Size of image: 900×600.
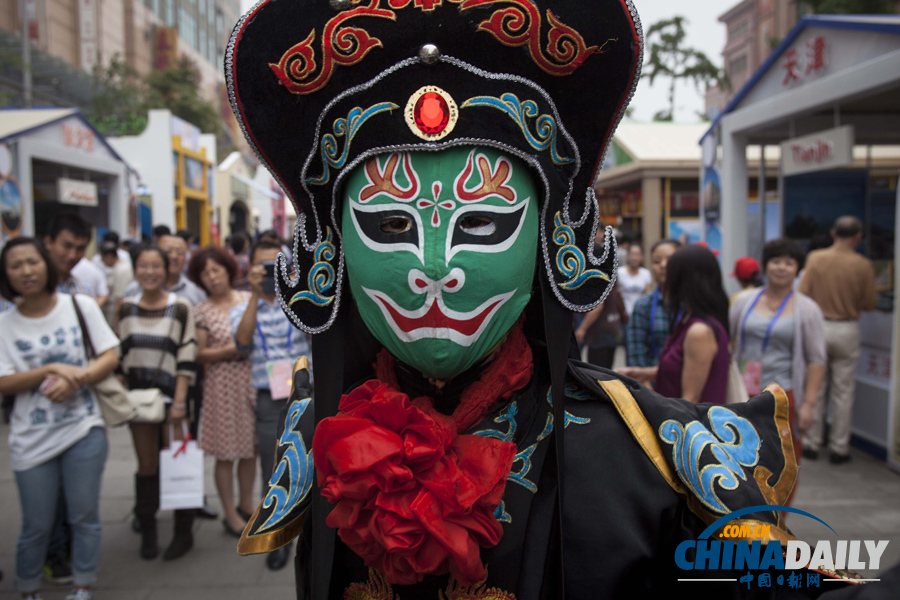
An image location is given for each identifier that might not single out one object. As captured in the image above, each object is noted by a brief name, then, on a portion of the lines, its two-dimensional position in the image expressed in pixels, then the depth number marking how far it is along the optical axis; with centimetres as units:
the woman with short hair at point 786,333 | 442
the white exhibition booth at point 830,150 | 521
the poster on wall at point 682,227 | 1415
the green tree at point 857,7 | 1617
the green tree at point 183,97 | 2525
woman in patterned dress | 420
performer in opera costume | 132
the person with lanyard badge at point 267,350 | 395
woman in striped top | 404
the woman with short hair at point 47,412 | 326
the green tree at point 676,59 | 2320
